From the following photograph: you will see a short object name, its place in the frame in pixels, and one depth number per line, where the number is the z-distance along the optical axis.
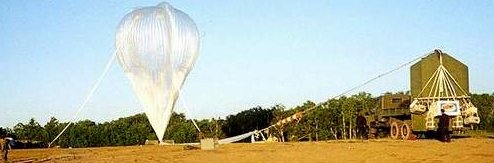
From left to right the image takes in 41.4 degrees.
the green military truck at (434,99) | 28.23
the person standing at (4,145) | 25.02
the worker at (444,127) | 26.77
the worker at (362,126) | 33.47
